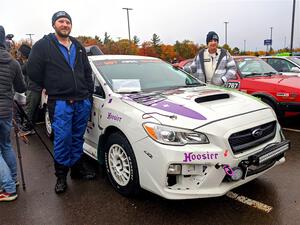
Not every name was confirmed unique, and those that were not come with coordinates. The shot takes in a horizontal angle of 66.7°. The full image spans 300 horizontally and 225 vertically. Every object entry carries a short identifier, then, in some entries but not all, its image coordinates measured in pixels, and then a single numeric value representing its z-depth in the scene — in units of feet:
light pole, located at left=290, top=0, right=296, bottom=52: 49.13
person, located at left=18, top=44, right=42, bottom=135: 14.50
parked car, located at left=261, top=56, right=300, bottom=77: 20.59
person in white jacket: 12.01
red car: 14.19
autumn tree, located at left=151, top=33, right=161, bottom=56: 171.70
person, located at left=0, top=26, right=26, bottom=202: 8.33
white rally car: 6.71
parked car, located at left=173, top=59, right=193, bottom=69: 23.52
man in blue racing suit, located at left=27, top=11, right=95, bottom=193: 8.52
